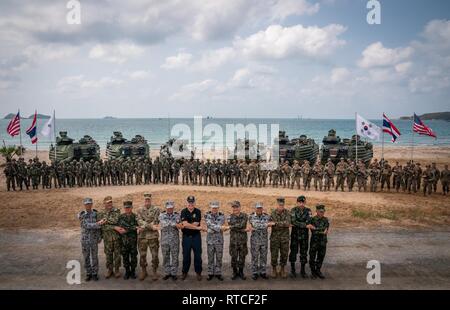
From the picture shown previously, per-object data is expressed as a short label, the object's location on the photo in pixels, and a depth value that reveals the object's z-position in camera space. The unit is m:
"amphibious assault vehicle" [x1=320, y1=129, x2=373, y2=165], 23.45
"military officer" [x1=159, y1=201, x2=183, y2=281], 7.28
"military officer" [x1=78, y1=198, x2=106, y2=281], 7.22
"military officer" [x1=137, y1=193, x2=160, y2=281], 7.24
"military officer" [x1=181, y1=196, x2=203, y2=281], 7.25
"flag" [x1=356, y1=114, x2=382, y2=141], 19.95
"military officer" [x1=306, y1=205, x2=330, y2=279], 7.36
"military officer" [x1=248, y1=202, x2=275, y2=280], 7.31
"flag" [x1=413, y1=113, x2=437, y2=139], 19.07
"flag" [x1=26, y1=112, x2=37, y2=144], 19.94
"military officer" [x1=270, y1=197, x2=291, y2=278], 7.39
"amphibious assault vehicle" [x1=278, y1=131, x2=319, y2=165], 23.23
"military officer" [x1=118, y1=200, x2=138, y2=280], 7.25
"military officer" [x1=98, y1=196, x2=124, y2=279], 7.26
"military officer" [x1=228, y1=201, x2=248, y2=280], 7.30
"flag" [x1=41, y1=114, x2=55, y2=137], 19.89
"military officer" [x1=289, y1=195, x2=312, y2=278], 7.42
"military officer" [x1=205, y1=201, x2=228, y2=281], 7.29
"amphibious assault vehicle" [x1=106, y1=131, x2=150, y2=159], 23.11
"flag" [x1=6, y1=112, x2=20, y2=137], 19.95
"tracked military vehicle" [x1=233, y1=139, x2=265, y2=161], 24.02
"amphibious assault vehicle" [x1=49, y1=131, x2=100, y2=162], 22.88
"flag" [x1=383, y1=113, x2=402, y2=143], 19.45
